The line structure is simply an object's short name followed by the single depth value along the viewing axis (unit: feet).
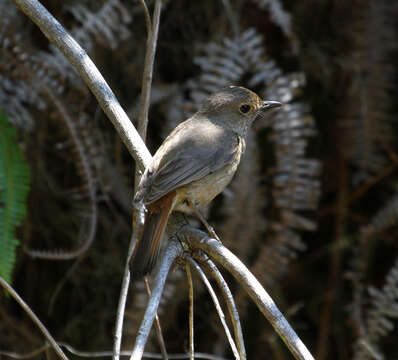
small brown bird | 16.74
